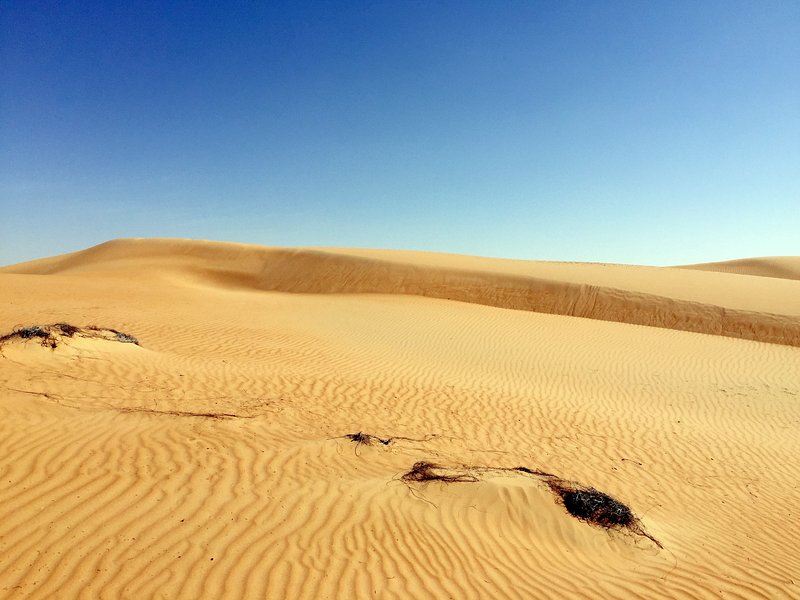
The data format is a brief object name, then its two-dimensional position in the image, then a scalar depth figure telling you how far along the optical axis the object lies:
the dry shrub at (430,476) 5.58
